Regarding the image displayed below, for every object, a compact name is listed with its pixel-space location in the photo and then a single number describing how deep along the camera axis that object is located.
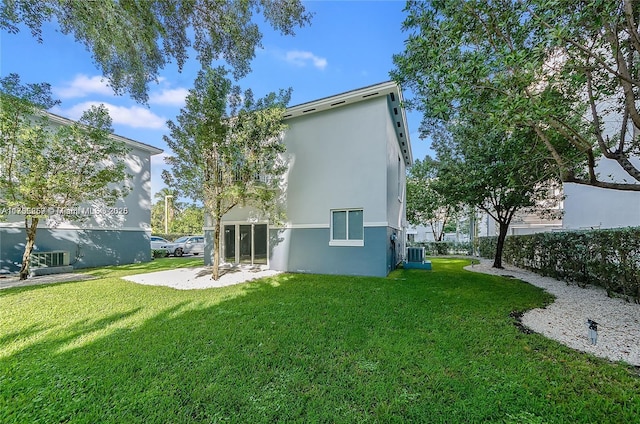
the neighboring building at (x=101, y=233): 10.30
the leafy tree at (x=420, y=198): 21.91
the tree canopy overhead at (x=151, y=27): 4.68
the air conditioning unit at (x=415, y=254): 12.31
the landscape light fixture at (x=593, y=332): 3.85
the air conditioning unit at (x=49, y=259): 10.35
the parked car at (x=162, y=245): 18.78
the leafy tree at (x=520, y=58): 3.84
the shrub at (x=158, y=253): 17.88
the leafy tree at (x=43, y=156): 7.63
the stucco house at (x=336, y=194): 9.38
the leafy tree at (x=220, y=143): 8.19
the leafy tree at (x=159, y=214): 34.31
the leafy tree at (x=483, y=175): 9.27
